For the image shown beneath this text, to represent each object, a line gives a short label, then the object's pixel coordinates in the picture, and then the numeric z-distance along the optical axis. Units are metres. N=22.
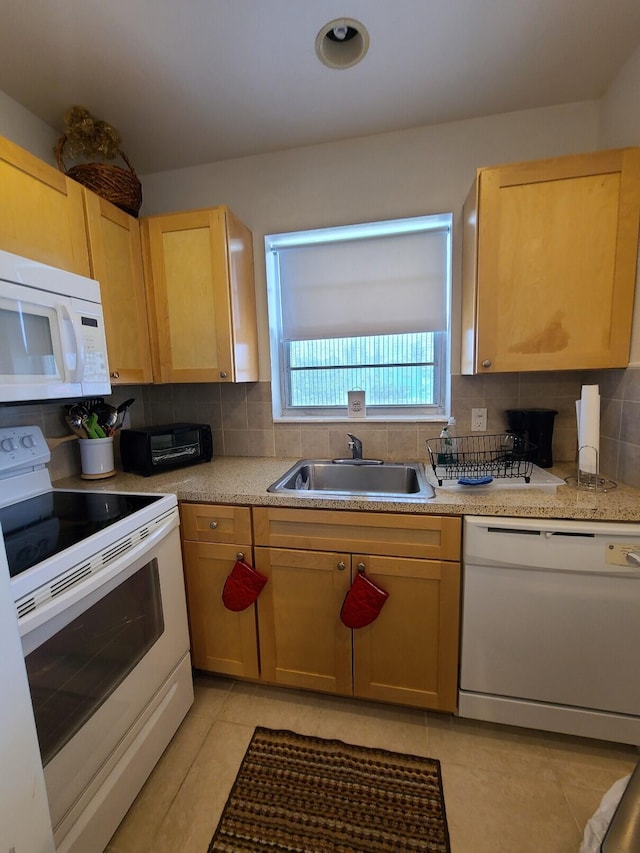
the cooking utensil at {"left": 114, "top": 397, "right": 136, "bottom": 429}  1.75
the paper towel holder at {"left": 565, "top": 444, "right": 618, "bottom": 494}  1.33
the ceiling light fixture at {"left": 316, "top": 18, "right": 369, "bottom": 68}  1.21
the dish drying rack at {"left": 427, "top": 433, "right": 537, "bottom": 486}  1.52
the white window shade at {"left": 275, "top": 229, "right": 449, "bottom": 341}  1.83
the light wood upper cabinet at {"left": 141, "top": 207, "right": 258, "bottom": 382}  1.67
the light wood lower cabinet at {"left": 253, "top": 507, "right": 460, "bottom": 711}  1.31
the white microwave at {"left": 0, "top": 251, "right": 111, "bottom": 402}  1.07
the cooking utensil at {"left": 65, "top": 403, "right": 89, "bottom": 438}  1.64
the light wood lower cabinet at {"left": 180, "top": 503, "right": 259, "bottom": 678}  1.46
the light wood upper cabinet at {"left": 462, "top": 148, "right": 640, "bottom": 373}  1.32
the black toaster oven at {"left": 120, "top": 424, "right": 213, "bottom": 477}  1.66
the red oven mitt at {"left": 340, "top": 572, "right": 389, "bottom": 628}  1.31
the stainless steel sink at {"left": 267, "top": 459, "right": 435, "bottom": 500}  1.74
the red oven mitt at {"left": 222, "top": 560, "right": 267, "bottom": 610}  1.41
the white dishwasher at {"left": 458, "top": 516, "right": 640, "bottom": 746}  1.17
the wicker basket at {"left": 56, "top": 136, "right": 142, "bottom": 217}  1.54
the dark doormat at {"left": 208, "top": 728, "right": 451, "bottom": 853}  1.06
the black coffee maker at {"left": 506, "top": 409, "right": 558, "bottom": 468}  1.61
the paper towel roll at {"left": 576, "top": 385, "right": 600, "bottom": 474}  1.32
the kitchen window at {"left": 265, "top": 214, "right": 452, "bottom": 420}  1.84
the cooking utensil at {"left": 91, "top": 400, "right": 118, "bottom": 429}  1.72
